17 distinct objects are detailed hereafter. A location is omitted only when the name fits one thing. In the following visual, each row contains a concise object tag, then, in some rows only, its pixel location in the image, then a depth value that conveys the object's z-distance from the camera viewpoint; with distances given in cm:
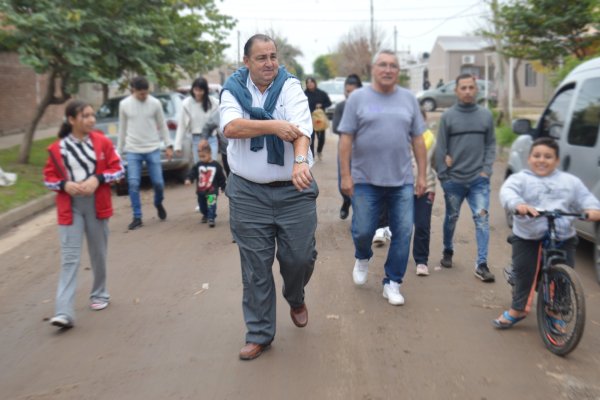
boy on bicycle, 457
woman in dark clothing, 1341
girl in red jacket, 503
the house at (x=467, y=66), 4203
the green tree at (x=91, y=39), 1134
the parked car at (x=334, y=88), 3097
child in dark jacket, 875
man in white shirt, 412
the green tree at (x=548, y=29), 1360
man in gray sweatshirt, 619
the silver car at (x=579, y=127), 614
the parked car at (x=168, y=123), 1213
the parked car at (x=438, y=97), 3269
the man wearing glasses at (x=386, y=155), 529
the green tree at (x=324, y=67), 8836
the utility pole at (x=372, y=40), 4919
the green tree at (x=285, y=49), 4950
